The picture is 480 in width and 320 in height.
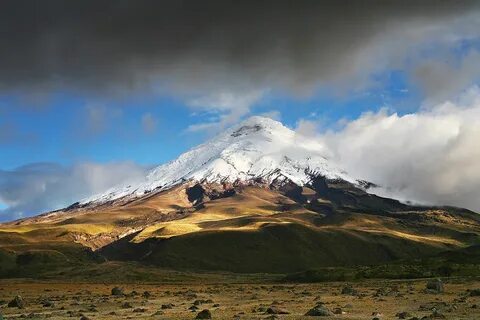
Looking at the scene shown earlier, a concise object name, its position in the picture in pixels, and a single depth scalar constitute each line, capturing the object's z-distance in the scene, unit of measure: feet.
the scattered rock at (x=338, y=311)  137.92
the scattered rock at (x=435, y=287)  227.81
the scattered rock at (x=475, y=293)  196.27
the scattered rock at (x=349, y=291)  239.87
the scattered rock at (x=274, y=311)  141.79
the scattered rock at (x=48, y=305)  202.65
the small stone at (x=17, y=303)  201.98
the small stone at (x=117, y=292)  300.83
